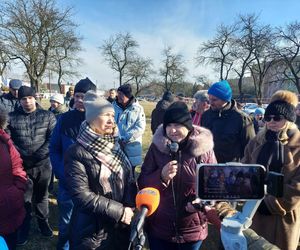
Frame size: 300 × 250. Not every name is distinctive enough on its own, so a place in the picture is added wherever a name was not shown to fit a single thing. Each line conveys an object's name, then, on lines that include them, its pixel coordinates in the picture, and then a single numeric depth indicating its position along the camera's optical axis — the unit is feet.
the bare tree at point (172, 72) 142.10
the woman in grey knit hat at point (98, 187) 6.75
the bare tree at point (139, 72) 127.44
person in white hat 23.13
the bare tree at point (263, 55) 87.20
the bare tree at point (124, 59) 124.98
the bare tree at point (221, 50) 98.99
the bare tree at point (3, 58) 60.97
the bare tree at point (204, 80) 151.84
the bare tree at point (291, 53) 81.00
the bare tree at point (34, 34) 59.92
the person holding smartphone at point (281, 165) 8.14
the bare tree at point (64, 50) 66.77
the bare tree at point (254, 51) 88.43
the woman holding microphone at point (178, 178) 7.33
